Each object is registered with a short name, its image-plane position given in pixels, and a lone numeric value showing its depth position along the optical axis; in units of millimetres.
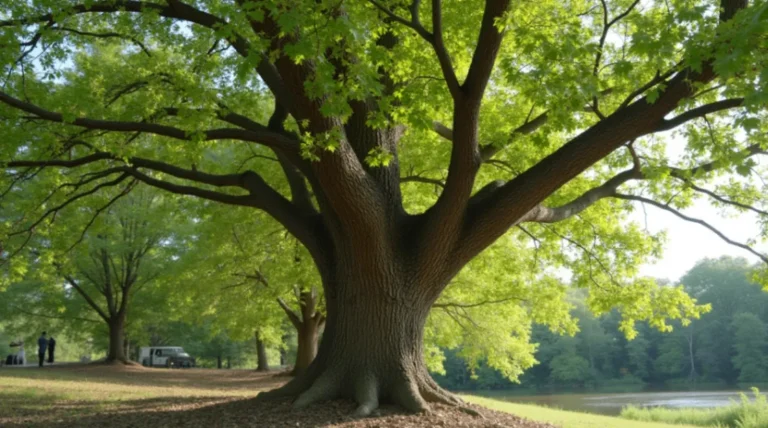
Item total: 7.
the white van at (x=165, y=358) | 39719
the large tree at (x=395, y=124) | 6973
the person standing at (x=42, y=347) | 26922
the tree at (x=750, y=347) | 56062
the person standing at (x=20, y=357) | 34150
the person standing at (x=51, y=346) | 30188
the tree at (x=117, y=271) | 29392
